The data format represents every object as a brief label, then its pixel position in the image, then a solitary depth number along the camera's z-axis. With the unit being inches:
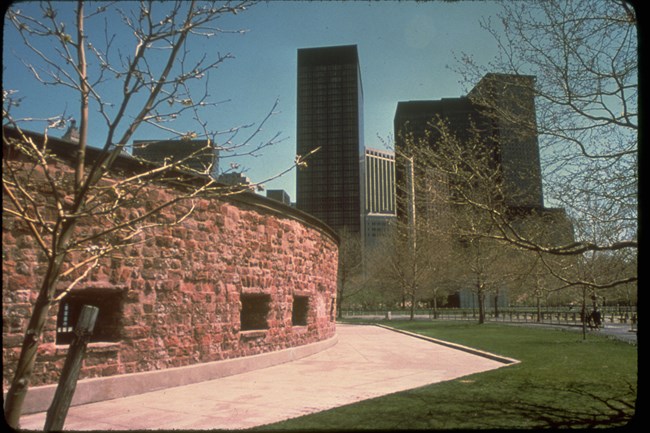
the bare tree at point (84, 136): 123.4
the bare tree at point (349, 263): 1632.6
